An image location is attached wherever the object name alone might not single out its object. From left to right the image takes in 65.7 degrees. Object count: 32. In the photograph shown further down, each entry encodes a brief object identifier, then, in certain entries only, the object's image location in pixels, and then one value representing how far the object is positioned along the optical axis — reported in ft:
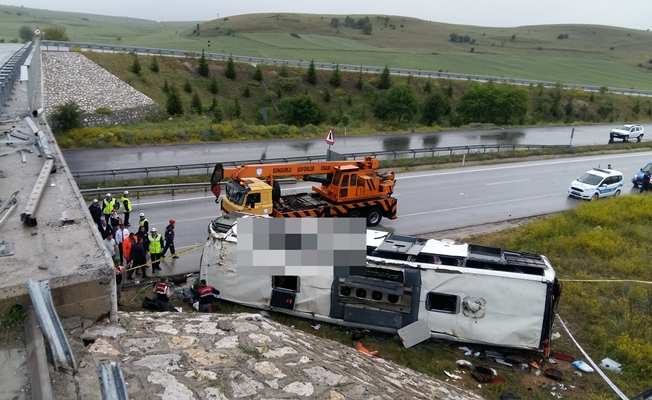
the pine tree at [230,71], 175.73
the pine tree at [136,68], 151.12
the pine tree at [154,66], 158.81
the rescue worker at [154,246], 43.70
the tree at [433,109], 168.55
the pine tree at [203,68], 170.50
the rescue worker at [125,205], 53.19
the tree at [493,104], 168.35
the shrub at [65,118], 100.99
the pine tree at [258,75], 178.70
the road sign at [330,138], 76.74
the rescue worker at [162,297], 34.83
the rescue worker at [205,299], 35.08
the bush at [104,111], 115.96
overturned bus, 34.32
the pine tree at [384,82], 195.62
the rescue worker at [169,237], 46.39
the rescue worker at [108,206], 51.93
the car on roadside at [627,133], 138.62
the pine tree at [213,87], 162.27
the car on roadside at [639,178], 90.26
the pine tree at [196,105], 139.13
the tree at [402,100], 162.50
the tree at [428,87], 201.67
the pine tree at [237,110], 146.82
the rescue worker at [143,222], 45.78
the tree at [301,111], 146.51
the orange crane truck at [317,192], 49.19
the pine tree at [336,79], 189.67
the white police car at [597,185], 81.15
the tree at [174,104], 129.90
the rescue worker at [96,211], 49.34
